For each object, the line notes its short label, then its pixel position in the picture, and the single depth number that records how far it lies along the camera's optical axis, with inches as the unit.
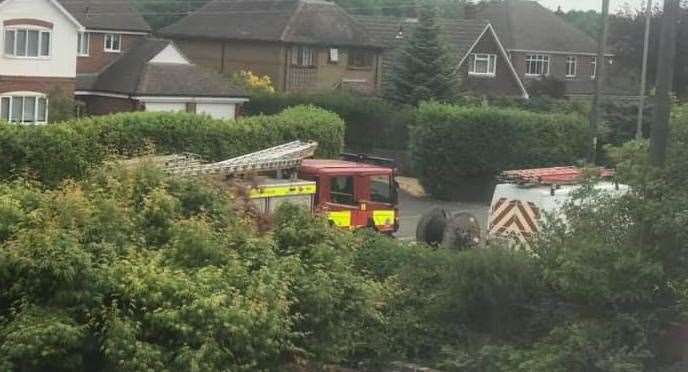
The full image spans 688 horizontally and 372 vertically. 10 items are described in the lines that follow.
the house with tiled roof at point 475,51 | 2433.2
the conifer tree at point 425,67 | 1948.8
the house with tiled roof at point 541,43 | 2773.1
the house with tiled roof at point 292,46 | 2241.6
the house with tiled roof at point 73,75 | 1739.7
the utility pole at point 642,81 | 1519.4
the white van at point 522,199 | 944.6
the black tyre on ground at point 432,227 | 1011.0
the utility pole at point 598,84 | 1350.9
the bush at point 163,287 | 461.7
